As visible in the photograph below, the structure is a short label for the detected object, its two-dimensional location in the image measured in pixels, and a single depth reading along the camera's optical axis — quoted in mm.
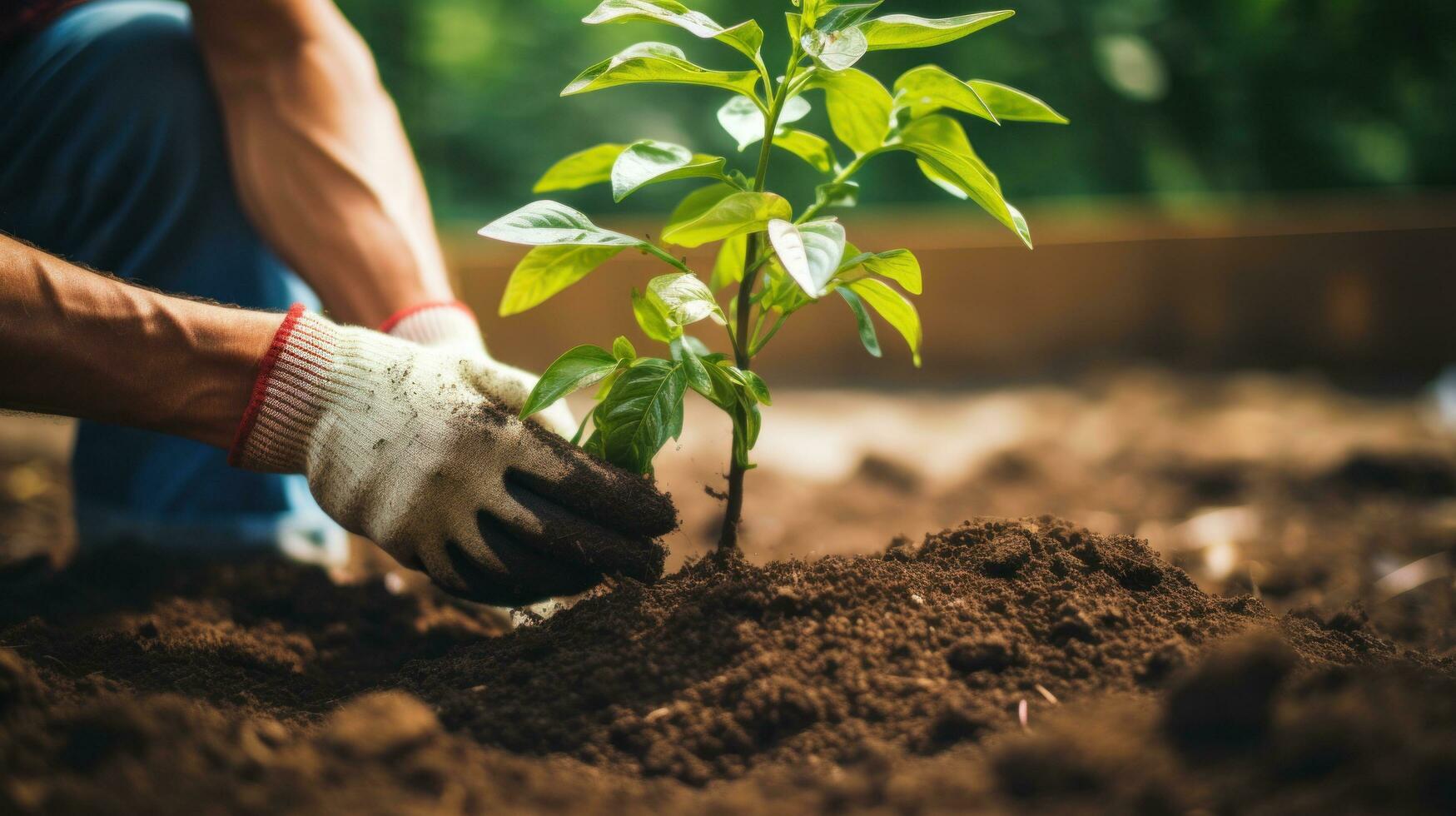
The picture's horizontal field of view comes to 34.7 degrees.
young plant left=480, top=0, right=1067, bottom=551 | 960
